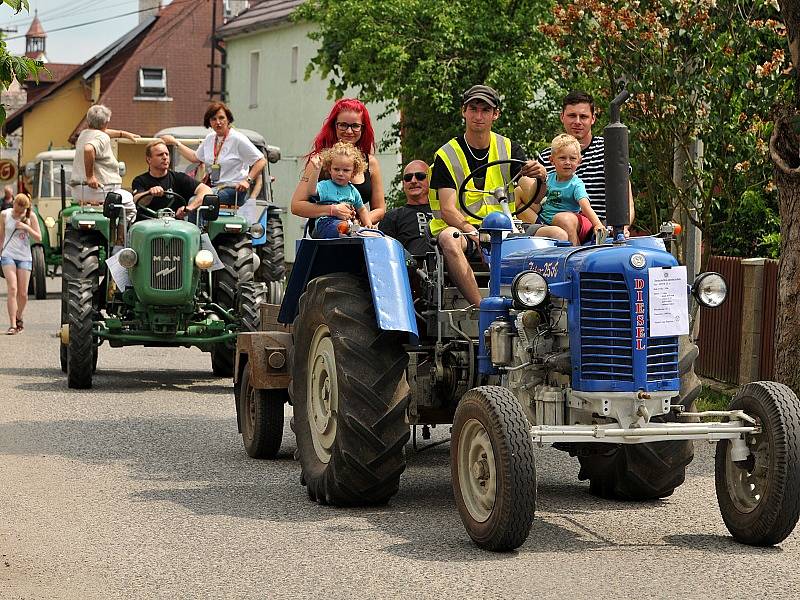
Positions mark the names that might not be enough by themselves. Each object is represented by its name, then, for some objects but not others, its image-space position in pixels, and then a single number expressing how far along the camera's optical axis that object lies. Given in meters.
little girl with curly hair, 9.84
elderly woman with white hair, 17.25
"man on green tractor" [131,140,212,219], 15.72
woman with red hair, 9.88
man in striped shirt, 9.89
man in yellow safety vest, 8.95
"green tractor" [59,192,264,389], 14.63
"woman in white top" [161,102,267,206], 15.79
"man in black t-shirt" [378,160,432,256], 9.52
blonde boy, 9.09
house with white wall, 47.96
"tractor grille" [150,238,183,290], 14.73
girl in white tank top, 20.77
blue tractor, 7.33
